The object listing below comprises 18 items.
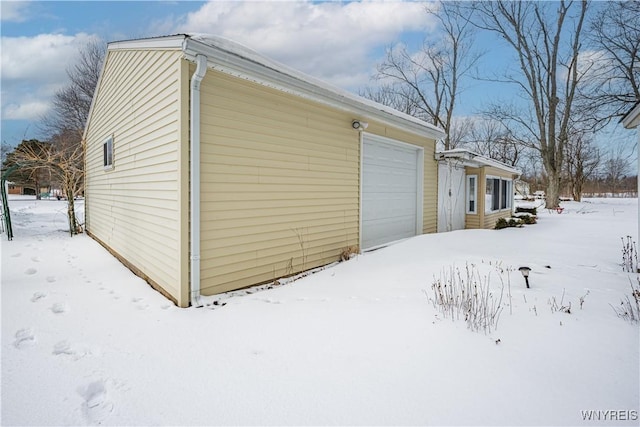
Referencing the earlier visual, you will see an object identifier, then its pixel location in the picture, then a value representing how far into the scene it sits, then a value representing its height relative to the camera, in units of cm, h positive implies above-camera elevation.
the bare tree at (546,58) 1959 +905
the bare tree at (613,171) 3355 +354
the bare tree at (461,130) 2656 +596
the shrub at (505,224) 1116 -74
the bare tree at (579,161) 2863 +379
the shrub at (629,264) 508 -97
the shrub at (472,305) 308 -109
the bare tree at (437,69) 2162 +925
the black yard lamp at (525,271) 402 -84
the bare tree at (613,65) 1483 +666
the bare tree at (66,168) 816 +80
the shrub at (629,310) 314 -110
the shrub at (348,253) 614 -99
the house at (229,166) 384 +53
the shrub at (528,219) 1261 -64
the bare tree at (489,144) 2811 +516
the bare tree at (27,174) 846 +147
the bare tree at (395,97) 2386 +780
